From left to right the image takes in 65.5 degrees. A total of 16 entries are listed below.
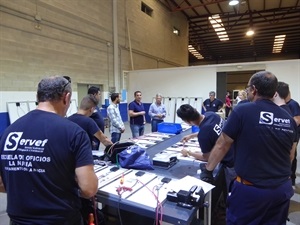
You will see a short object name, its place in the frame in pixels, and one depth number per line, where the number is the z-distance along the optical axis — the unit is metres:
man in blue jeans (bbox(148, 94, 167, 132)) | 4.87
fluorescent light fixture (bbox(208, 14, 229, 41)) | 11.25
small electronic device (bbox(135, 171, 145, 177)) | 1.79
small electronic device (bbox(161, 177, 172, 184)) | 1.66
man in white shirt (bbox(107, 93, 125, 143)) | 3.65
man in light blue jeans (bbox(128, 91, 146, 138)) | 4.40
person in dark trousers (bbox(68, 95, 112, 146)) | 2.32
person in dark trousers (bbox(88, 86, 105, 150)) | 2.86
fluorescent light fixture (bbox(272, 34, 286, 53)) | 13.93
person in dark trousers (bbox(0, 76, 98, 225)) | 1.02
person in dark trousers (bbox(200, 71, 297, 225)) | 1.34
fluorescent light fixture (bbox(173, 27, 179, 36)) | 12.09
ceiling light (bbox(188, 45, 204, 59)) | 17.03
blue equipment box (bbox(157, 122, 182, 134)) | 3.70
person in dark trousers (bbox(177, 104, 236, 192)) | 1.91
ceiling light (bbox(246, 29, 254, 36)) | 12.10
